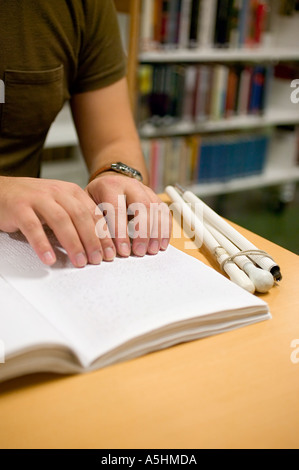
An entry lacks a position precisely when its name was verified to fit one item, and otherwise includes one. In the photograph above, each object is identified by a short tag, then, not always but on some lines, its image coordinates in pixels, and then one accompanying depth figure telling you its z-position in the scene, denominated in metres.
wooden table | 0.39
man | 0.66
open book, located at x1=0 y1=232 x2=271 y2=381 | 0.44
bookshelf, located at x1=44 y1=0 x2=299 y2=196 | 2.11
